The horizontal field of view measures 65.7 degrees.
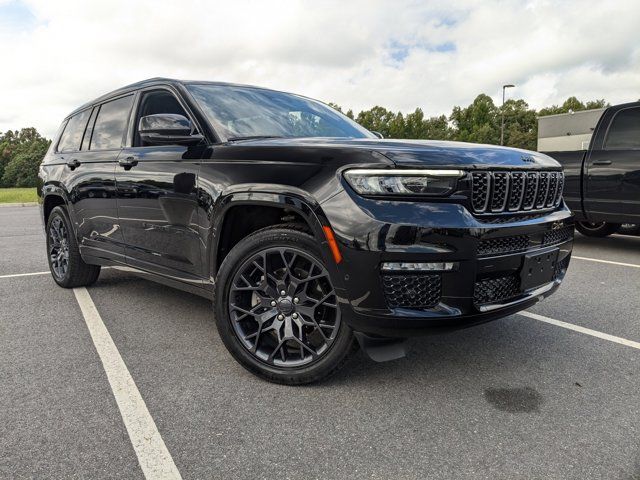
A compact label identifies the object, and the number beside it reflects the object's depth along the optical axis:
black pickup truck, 6.15
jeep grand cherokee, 2.28
